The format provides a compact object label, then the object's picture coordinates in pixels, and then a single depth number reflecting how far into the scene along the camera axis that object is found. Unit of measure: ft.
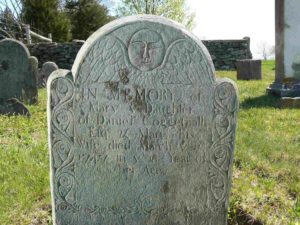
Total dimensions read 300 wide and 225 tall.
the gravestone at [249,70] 36.12
